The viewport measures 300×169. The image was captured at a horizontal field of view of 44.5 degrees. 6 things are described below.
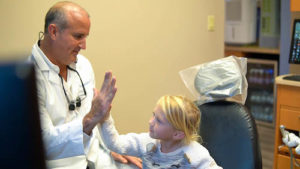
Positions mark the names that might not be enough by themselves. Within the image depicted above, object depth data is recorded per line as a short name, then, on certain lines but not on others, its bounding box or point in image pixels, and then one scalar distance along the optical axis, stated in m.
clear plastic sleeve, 1.66
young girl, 1.43
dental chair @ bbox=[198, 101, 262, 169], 1.52
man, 1.48
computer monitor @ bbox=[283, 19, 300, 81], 2.67
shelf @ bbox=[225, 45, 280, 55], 3.94
